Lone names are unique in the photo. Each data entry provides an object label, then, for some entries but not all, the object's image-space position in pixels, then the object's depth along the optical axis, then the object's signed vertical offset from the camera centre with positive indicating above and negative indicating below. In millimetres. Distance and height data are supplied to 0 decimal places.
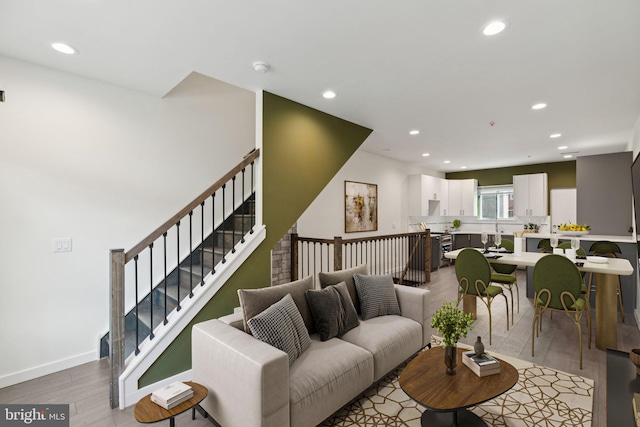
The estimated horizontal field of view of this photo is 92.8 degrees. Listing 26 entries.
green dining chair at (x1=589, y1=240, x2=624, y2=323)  4320 -474
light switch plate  2918 -298
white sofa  1714 -1041
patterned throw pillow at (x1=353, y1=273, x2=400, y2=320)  2926 -794
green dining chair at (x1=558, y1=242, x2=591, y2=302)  3549 -449
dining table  3140 -874
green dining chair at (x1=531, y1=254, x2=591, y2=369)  2920 -694
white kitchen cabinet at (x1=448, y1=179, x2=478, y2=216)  8688 +545
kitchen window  8430 +385
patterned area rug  2131 -1427
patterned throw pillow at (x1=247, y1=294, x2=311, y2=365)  2039 -788
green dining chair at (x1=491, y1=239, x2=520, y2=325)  3962 -807
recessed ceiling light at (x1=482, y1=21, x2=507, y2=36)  2123 +1344
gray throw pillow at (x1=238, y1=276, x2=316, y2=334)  2213 -646
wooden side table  1632 -1097
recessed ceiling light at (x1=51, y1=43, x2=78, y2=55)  2449 +1360
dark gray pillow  2504 -819
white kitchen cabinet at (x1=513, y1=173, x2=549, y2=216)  7582 +551
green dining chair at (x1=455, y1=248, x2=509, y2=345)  3494 -697
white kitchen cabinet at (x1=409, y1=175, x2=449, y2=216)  7777 +570
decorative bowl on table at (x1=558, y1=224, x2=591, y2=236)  5156 -231
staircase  3160 -863
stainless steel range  7395 -802
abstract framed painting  6102 +182
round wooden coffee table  1731 -1050
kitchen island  4270 -562
